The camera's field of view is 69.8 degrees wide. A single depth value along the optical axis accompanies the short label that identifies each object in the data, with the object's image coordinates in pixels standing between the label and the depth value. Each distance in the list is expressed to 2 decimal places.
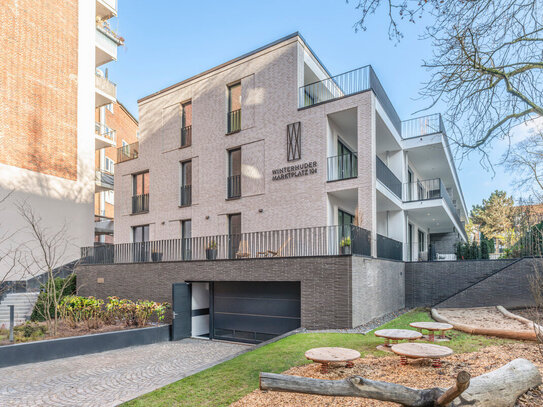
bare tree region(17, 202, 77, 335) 19.04
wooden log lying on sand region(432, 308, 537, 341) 8.73
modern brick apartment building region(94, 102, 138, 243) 25.58
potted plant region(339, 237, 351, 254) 12.08
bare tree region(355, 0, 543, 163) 4.98
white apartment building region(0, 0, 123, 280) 18.89
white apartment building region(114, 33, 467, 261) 15.70
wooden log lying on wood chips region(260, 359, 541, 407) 4.38
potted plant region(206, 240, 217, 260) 15.45
